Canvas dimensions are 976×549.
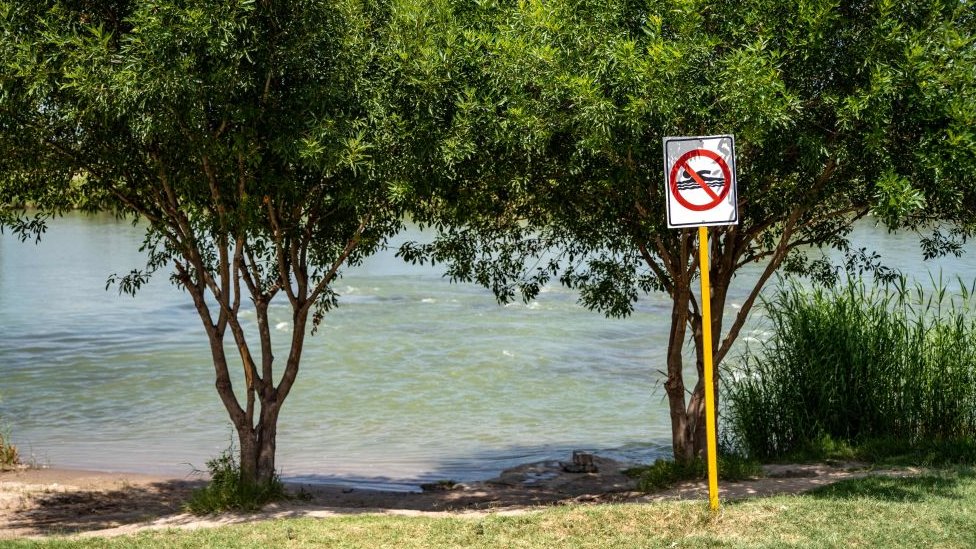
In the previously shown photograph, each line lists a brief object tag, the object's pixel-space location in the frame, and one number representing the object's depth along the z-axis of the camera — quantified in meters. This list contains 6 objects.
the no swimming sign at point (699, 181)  8.29
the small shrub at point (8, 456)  15.56
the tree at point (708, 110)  9.33
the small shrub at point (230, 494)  11.34
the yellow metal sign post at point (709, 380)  8.32
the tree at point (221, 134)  9.46
